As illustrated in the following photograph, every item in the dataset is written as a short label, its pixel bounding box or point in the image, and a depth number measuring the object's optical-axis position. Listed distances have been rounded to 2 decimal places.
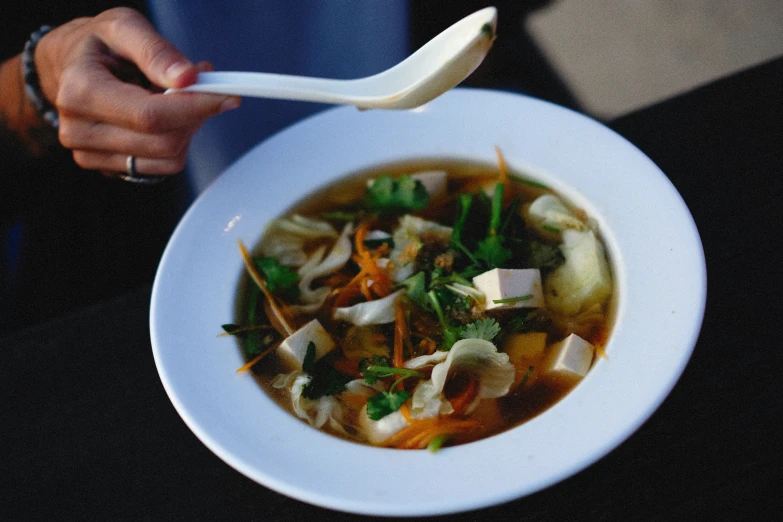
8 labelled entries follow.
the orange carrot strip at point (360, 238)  0.64
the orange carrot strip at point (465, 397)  0.58
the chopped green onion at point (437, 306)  0.61
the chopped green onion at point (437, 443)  0.54
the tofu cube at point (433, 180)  0.66
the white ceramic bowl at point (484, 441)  0.52
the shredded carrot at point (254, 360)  0.58
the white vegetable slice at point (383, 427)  0.57
